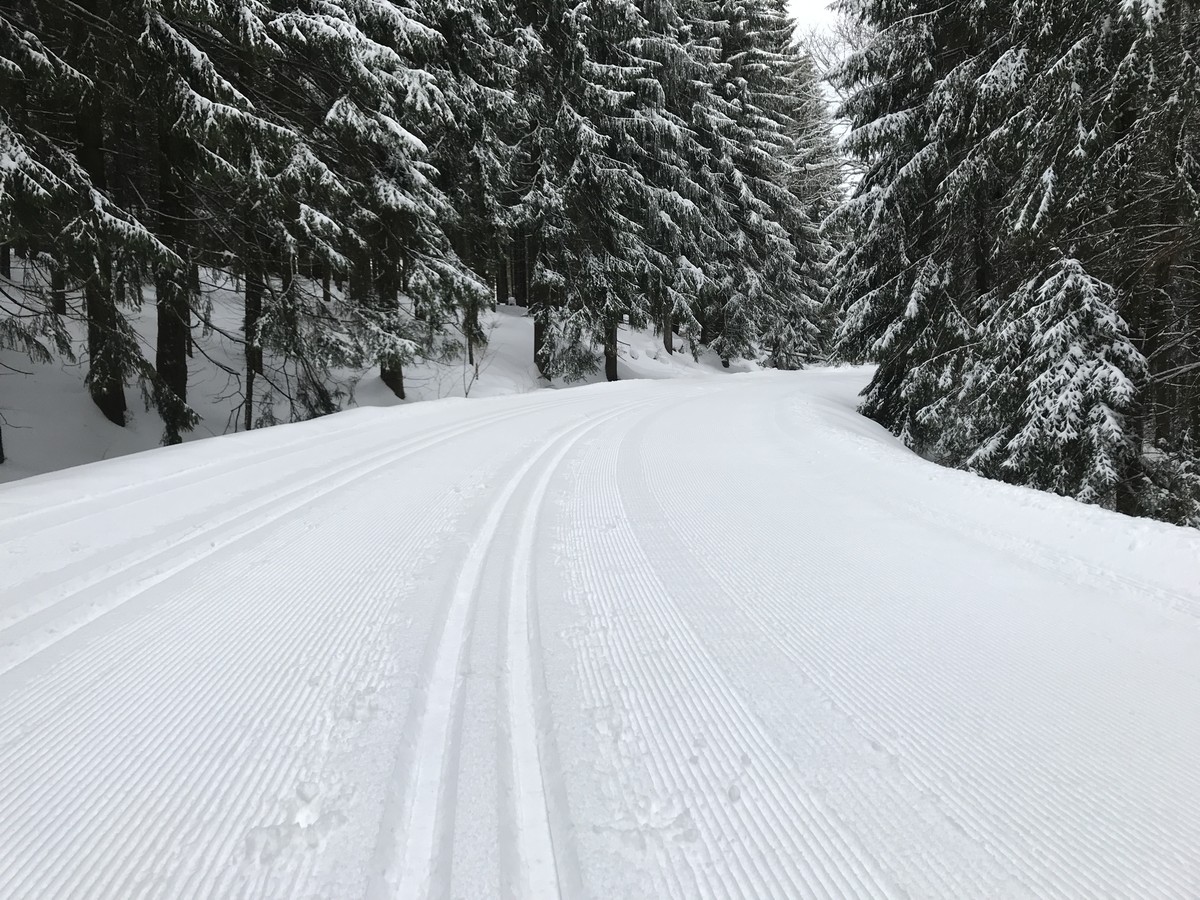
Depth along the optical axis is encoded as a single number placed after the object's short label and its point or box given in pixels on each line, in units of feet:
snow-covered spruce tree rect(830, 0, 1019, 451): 27.81
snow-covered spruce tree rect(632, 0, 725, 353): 55.93
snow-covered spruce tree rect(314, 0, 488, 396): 30.37
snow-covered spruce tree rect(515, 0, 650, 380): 48.19
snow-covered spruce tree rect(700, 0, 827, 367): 69.46
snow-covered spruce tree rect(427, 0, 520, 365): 37.88
